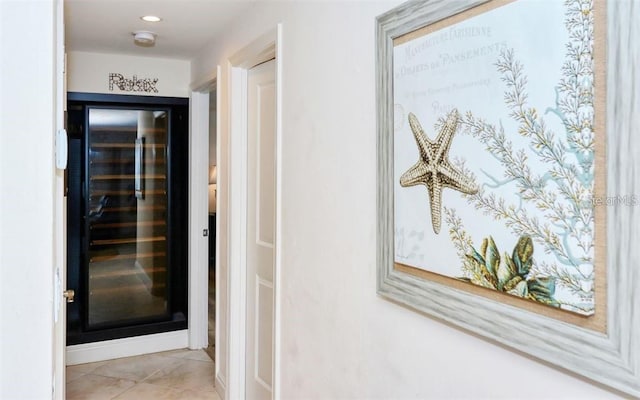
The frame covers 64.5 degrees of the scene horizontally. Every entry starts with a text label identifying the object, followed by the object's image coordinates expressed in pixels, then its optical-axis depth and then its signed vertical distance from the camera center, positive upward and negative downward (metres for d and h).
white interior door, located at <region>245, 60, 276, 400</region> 2.73 -0.22
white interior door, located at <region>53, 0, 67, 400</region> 0.95 -0.15
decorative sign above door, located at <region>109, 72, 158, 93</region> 4.04 +0.86
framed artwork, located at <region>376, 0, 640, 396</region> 0.90 +0.03
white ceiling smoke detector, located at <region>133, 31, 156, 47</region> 3.34 +1.01
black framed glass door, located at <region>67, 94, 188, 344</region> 4.05 -0.22
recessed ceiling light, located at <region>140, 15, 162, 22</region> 3.00 +1.03
